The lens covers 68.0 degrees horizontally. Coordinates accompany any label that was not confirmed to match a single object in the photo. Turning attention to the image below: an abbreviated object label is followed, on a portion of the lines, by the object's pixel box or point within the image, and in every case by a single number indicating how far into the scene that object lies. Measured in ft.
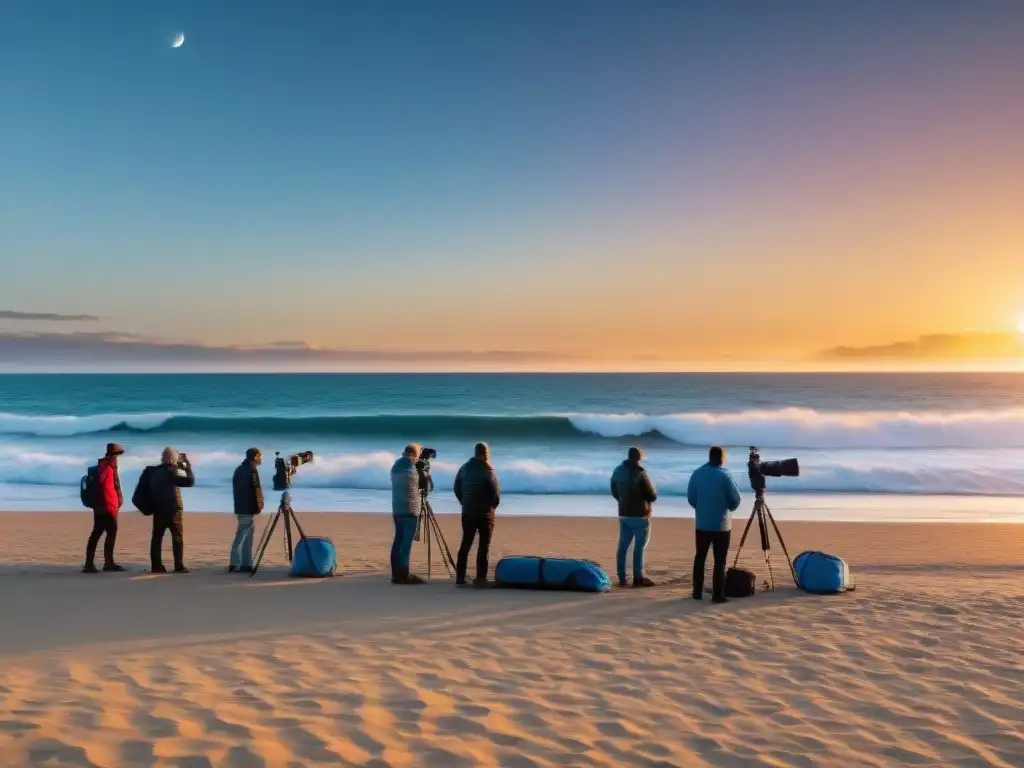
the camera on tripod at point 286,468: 26.53
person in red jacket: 26.71
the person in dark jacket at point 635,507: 24.90
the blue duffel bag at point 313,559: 26.48
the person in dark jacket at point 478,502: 24.73
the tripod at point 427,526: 26.32
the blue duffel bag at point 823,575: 23.82
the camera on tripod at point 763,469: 24.29
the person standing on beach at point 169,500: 26.07
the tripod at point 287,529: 26.48
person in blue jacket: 22.34
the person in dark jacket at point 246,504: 26.40
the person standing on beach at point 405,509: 25.27
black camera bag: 23.63
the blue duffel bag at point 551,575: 24.22
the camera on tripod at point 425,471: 25.84
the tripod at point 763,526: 24.66
